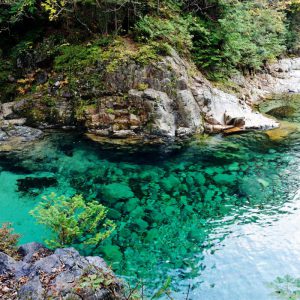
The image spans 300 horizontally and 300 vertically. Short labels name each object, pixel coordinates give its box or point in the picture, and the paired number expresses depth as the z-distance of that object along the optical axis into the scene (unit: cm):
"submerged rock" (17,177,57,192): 913
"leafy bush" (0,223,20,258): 565
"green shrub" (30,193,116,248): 582
